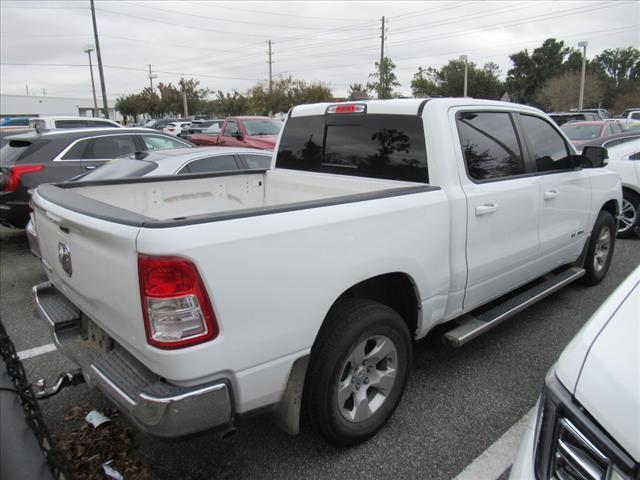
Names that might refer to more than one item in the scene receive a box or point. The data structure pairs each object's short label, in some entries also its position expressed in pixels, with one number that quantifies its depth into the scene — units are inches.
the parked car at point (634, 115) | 968.0
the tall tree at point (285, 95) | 1884.8
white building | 2736.2
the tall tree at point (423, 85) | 2334.5
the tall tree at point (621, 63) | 3786.9
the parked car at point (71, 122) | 544.7
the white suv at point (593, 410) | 48.7
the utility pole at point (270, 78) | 1947.6
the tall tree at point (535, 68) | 3051.2
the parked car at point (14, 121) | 1090.6
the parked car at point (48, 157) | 265.7
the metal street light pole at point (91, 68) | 1706.7
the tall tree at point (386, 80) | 1608.6
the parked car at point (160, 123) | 1415.8
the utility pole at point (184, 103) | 2384.2
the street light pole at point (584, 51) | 1376.7
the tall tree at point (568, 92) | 1990.7
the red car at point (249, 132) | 519.8
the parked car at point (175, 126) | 1331.7
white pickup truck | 76.5
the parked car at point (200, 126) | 971.3
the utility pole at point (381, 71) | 1472.4
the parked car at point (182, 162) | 230.5
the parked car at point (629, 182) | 287.6
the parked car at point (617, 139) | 316.8
